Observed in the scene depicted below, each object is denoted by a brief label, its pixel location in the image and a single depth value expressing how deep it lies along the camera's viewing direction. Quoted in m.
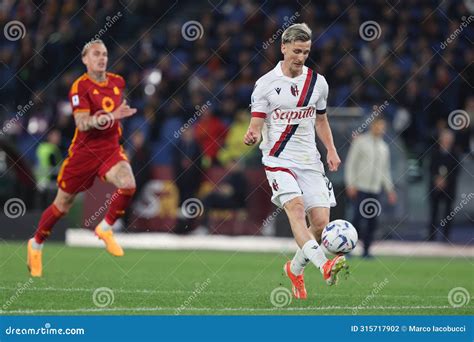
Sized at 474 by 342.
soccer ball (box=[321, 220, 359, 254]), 10.92
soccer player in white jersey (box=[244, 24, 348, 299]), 11.51
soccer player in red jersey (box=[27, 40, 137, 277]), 14.22
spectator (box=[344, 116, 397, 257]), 20.34
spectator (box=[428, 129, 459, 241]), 23.25
